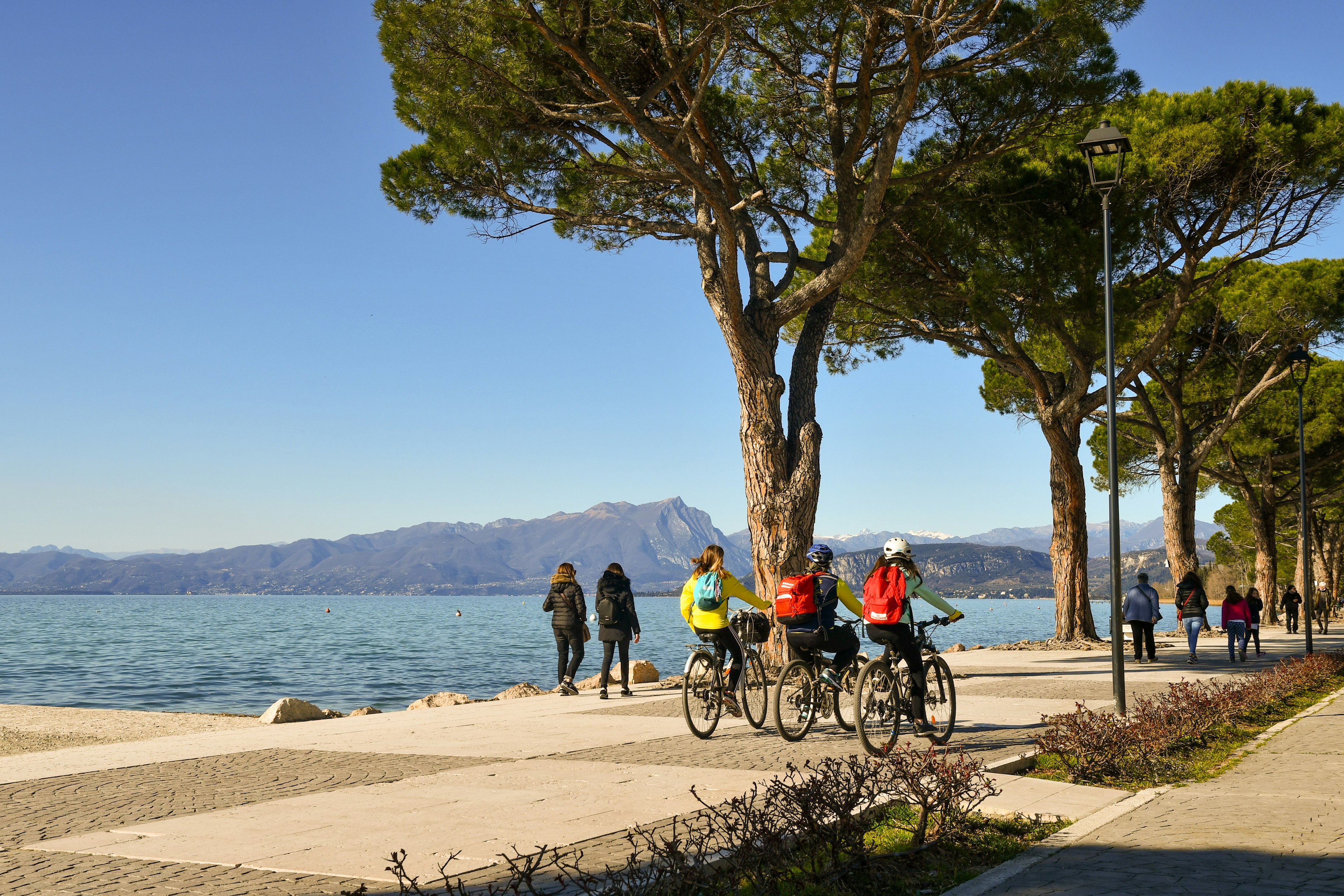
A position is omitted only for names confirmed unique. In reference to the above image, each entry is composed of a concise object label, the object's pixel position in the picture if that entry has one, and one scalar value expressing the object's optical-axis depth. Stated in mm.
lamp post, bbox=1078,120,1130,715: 9211
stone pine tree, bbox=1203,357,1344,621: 31938
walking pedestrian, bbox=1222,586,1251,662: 18297
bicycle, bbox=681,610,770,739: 9172
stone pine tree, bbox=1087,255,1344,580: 23375
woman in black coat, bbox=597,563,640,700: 13242
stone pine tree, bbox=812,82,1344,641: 17734
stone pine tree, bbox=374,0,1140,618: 11930
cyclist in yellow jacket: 9461
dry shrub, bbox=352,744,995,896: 3768
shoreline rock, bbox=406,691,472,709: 15008
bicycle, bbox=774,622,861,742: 8742
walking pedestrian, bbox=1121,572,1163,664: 18141
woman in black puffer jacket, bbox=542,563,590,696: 13562
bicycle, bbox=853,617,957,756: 7988
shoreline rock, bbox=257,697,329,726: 11836
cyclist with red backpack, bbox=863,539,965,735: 8148
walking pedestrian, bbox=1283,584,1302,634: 31906
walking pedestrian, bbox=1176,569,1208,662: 17984
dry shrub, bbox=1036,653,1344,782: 6996
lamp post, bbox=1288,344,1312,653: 18172
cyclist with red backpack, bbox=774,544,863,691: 8797
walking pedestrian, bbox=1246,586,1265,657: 19516
